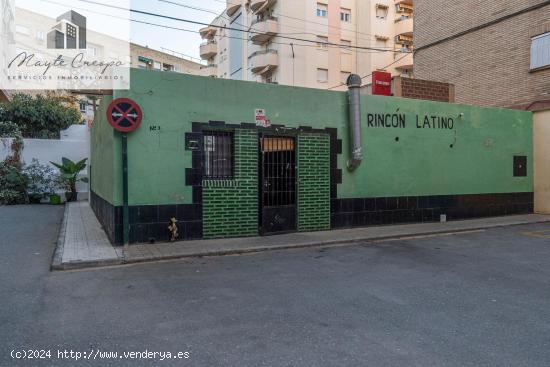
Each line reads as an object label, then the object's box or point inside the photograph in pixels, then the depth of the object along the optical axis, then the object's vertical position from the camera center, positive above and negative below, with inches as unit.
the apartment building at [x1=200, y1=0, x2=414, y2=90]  1302.9 +469.8
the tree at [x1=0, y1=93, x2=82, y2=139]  1012.5 +165.7
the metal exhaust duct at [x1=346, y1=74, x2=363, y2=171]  424.2 +62.9
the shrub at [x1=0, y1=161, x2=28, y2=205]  708.0 -9.1
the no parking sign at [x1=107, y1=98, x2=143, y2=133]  321.4 +51.9
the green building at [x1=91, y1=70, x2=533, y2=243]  346.3 +18.1
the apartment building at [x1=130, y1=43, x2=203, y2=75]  2112.5 +651.9
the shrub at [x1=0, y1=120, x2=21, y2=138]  864.4 +110.4
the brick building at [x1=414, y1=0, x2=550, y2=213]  575.8 +202.6
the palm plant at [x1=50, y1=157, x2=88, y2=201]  764.6 +10.9
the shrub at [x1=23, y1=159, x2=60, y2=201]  747.4 -0.3
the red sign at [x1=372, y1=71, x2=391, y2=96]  534.3 +124.8
